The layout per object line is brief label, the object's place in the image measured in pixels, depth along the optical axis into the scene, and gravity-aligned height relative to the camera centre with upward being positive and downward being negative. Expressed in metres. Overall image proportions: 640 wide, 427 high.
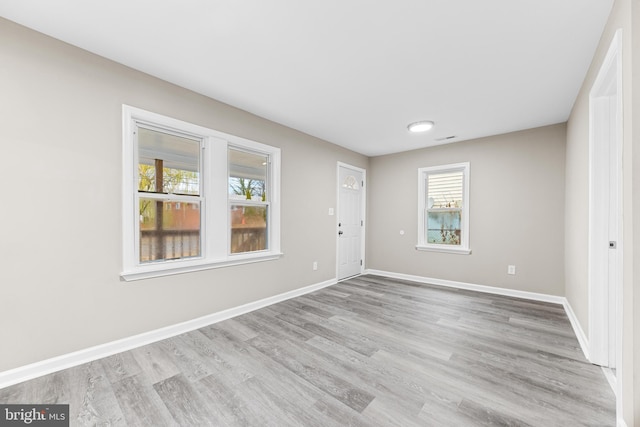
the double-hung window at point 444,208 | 4.55 +0.10
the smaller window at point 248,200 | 3.37 +0.16
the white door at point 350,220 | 5.02 -0.15
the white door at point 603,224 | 2.05 -0.08
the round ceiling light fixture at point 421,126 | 3.68 +1.25
